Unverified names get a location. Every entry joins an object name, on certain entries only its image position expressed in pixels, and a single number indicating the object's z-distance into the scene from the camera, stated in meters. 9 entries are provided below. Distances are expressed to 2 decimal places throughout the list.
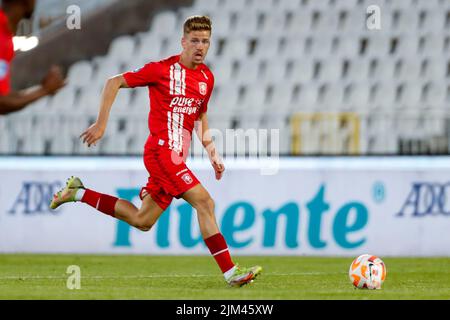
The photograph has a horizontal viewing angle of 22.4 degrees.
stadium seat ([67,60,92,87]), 20.88
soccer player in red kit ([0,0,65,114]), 8.11
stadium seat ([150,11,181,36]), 21.56
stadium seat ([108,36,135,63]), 21.20
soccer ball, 9.28
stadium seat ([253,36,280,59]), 21.31
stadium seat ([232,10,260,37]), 21.66
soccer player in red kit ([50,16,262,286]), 9.41
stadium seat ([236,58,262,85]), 20.89
